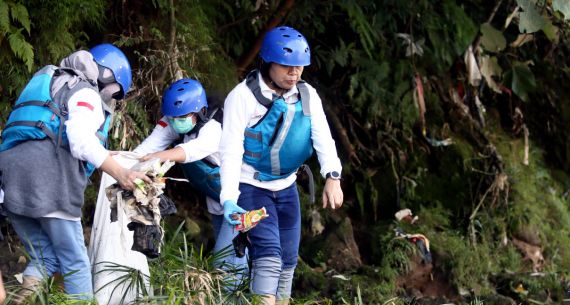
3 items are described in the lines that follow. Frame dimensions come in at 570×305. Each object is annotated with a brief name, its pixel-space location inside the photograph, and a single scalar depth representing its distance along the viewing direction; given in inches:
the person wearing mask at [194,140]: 488.1
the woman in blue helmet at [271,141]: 454.6
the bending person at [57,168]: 406.3
